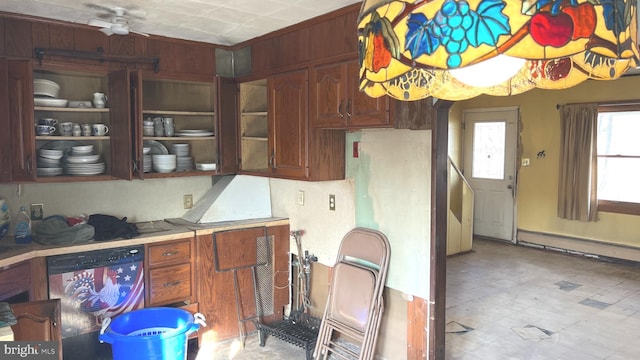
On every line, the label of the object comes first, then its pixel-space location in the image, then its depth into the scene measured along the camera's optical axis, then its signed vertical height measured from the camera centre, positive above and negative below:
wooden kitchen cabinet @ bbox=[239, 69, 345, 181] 3.30 +0.08
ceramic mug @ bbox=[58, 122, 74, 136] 3.39 +0.15
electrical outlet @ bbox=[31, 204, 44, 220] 3.44 -0.46
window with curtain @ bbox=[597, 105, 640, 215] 5.92 -0.13
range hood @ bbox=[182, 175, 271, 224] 3.84 -0.44
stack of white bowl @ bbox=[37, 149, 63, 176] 3.26 -0.09
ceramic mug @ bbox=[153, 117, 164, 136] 3.74 +0.19
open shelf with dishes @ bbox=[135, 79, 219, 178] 3.69 +0.17
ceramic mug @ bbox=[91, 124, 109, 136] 3.49 +0.15
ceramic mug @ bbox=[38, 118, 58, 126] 3.30 +0.20
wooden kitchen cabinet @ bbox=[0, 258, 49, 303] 2.77 -0.81
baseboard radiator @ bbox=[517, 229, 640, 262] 5.95 -1.32
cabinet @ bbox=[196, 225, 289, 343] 3.61 -1.04
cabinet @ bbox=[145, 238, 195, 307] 3.37 -0.91
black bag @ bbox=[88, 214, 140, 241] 3.30 -0.57
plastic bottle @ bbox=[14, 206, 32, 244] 3.13 -0.55
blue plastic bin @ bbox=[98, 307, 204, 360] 2.92 -1.21
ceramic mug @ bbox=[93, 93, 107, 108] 3.51 +0.37
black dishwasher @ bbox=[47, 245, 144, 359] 3.04 -0.95
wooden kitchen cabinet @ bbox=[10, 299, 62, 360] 2.07 -0.78
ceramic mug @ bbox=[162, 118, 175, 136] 3.77 +0.19
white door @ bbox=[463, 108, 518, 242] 7.04 -0.27
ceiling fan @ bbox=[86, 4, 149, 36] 2.87 +0.87
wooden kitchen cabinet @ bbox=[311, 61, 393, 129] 2.76 +0.30
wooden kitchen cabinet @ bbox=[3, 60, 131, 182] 3.01 +0.23
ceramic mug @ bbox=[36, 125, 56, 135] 3.24 +0.14
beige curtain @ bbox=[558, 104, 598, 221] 6.15 -0.19
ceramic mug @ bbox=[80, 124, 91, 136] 3.46 +0.15
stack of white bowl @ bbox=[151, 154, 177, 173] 3.68 -0.11
